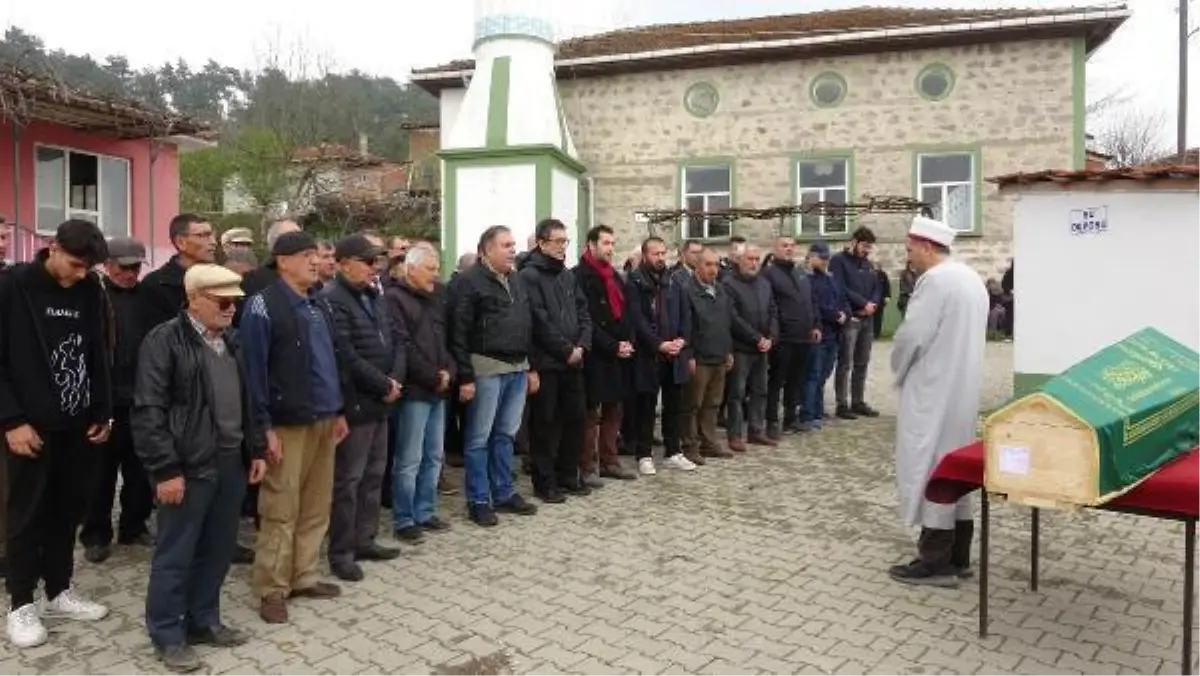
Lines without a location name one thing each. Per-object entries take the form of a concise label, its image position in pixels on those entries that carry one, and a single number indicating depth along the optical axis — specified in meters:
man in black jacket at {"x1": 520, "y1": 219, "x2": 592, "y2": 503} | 6.61
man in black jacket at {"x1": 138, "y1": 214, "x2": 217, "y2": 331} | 5.31
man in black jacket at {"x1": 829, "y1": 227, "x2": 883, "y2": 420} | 10.22
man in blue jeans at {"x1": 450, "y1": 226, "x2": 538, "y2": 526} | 6.17
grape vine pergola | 20.77
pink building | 13.50
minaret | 20.23
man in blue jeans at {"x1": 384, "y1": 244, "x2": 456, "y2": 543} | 5.75
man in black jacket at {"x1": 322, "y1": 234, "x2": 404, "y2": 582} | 5.14
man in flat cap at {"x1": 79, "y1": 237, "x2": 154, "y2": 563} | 5.38
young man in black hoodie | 4.21
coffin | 3.64
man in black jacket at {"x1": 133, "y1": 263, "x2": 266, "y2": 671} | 3.89
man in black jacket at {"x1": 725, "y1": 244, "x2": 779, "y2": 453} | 8.65
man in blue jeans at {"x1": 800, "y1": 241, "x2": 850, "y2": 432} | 9.84
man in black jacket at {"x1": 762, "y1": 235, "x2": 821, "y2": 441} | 9.27
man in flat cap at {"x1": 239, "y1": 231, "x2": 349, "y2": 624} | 4.50
